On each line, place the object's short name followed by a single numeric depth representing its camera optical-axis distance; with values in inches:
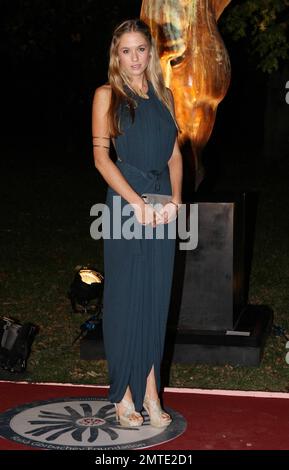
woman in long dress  186.5
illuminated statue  268.1
